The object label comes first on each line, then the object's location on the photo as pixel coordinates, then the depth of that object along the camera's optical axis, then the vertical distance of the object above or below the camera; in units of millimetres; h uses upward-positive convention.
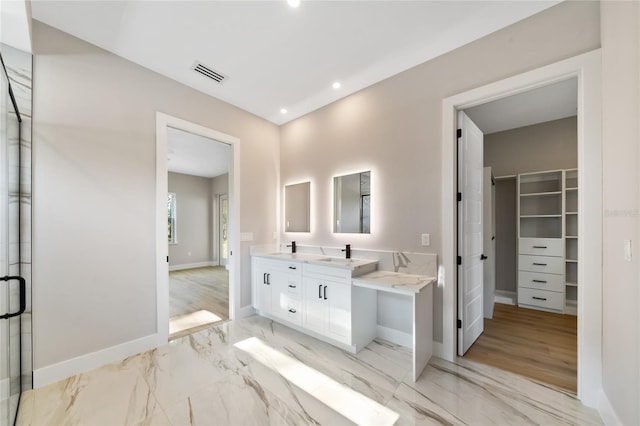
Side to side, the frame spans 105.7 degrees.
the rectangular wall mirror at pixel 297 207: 3658 +78
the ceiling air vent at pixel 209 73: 2645 +1588
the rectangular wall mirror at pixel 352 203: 2985 +115
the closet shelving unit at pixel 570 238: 3529 -388
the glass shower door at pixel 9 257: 1458 -312
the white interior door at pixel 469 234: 2396 -233
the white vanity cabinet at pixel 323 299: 2473 -990
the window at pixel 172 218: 7203 -179
